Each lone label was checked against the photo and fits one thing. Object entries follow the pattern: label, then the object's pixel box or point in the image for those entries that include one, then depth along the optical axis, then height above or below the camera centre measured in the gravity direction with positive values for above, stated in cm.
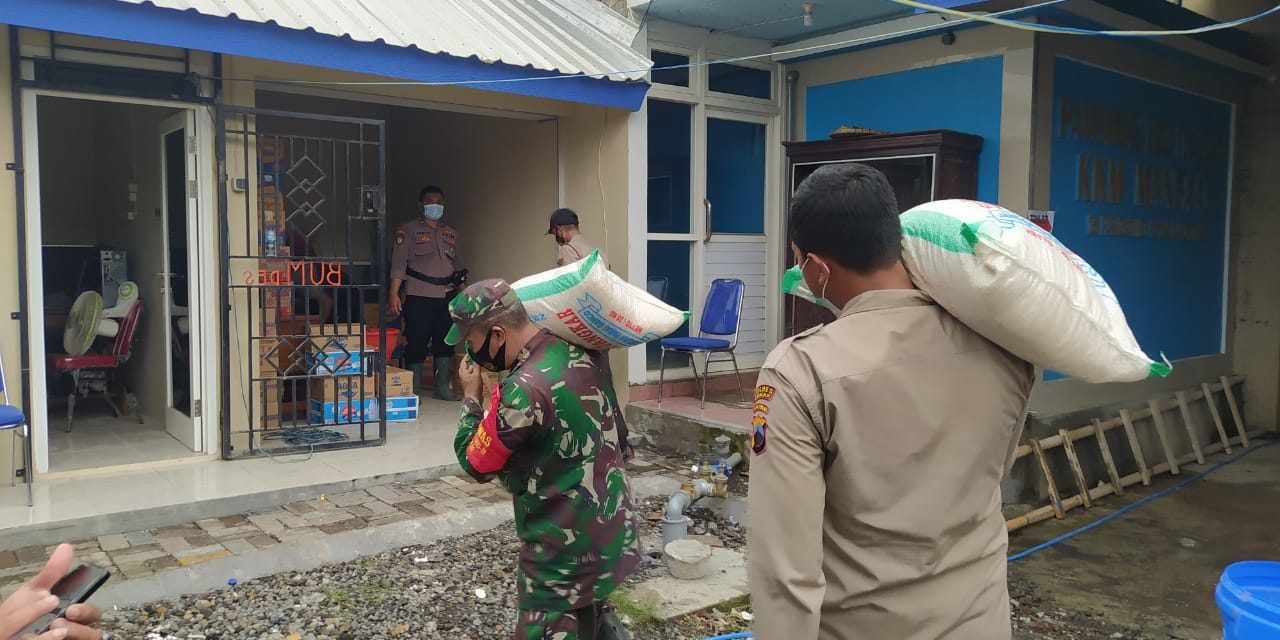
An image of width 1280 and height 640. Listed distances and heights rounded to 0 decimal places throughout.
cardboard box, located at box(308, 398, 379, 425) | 661 -107
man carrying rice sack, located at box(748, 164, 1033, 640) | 145 -30
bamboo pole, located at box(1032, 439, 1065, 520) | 566 -135
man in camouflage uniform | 239 -51
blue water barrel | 225 -85
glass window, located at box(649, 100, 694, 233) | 726 +82
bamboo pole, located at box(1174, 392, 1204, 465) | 719 -123
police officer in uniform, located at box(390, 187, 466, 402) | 748 -6
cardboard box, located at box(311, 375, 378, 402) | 653 -90
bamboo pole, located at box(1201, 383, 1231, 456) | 754 -120
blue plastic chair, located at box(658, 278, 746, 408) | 679 -45
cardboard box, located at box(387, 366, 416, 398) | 696 -88
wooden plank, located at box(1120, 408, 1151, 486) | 655 -127
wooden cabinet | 599 +76
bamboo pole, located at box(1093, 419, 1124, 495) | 626 -126
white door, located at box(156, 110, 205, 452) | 561 -9
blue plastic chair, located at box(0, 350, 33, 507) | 446 -78
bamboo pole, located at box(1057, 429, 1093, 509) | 591 -128
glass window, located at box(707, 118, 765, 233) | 761 +78
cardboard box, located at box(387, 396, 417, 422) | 695 -109
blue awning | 466 +132
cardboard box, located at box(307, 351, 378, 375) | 619 -67
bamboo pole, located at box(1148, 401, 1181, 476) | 682 -125
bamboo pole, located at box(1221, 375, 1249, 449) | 779 -123
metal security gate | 565 -45
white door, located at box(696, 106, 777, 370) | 756 +47
